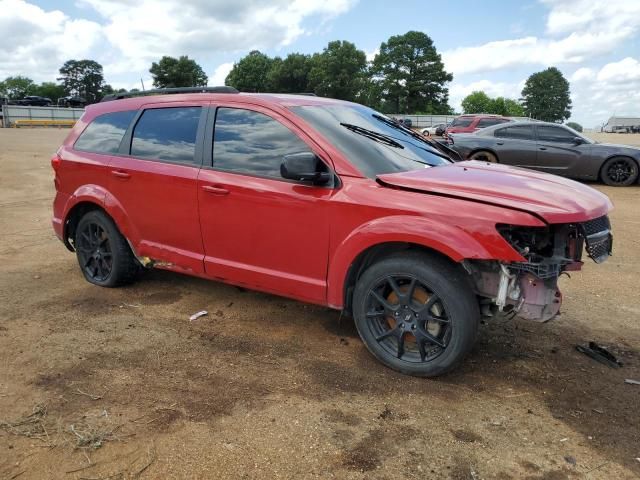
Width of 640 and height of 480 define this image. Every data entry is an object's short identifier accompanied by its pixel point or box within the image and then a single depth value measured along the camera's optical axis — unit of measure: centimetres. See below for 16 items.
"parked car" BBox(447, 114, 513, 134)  1925
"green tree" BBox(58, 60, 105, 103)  11444
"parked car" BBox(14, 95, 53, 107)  5462
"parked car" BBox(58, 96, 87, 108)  6010
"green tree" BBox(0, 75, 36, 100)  11256
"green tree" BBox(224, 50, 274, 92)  9631
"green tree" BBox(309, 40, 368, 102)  8012
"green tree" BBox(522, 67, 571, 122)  11219
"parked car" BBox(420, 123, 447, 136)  1682
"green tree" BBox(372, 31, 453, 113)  8462
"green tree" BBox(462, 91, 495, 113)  10236
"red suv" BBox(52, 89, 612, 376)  320
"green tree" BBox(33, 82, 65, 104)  11181
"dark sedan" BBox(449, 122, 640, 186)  1223
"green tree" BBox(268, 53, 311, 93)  8331
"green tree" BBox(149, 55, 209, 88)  8425
